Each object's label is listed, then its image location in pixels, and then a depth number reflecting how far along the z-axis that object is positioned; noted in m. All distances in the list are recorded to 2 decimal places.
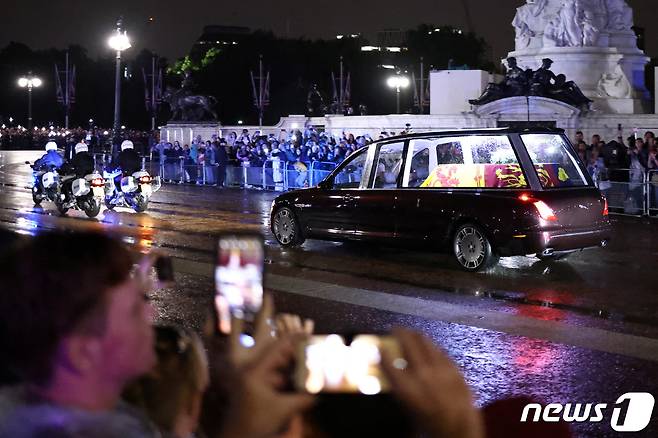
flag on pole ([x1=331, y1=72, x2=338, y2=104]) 56.95
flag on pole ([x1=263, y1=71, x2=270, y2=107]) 57.82
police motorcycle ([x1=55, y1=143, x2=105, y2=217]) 19.69
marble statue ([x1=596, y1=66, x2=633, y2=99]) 36.59
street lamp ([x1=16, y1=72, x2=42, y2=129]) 64.01
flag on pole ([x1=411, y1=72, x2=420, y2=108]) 49.81
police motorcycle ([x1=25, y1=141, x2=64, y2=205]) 21.11
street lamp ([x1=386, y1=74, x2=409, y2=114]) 48.52
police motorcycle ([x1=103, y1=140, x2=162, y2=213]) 20.61
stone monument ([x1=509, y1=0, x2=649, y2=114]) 36.78
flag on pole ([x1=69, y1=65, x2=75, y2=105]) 67.29
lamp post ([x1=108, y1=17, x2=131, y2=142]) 34.00
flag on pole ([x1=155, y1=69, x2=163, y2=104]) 64.77
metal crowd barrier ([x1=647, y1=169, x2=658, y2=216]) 19.50
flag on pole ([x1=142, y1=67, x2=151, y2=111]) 66.12
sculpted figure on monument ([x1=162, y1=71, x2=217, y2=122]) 48.47
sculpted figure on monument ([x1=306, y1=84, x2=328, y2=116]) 48.56
